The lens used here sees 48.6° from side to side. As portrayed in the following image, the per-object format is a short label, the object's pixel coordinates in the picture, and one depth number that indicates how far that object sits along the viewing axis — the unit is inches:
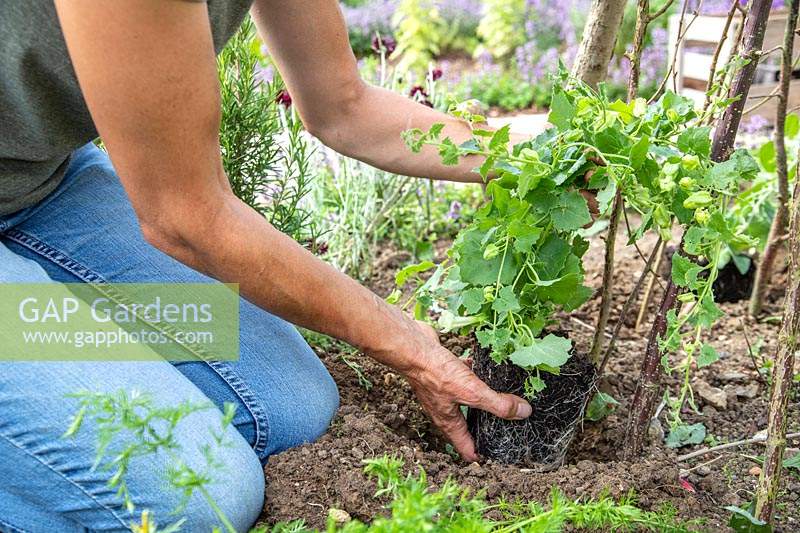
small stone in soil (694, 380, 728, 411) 80.8
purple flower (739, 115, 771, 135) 154.4
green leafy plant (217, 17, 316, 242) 88.0
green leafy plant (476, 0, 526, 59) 247.3
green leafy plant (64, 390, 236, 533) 42.6
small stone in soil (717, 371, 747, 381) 86.5
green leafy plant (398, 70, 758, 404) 55.9
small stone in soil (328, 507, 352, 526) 56.6
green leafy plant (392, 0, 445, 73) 234.1
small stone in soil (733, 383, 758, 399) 82.8
